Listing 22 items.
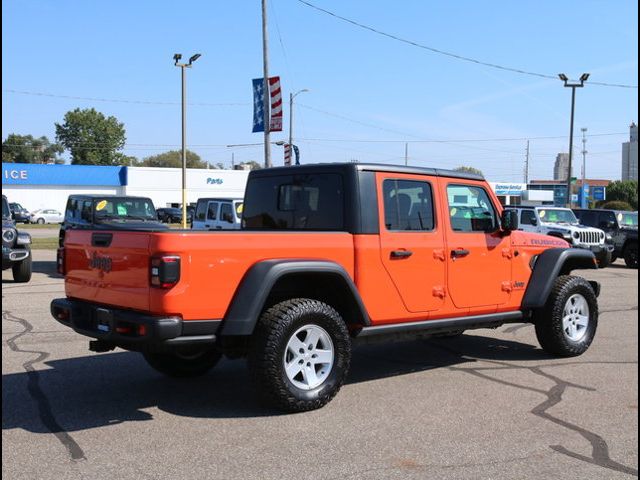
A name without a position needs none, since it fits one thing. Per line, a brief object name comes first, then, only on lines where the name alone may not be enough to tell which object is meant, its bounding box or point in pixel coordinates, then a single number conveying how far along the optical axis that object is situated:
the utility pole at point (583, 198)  65.25
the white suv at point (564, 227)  19.69
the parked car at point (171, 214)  55.72
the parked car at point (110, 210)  16.86
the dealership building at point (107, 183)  64.00
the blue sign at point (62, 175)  63.34
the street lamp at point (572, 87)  37.72
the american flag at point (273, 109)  20.52
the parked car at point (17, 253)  13.58
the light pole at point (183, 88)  31.44
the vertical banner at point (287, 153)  28.47
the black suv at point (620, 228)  21.54
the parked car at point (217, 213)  19.53
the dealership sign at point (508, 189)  74.56
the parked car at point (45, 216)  59.00
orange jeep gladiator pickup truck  4.83
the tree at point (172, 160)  141.25
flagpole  20.62
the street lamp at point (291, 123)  42.94
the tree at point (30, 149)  118.75
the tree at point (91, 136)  122.94
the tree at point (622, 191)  80.35
